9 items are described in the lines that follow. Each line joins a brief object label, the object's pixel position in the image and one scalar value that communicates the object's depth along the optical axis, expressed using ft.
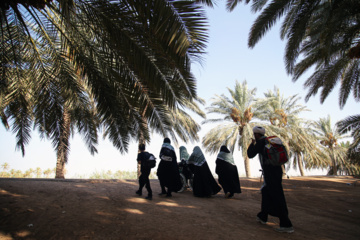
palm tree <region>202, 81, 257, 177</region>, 57.59
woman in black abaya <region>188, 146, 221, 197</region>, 22.70
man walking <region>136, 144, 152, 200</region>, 20.22
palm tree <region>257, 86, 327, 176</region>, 59.26
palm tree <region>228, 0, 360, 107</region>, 21.91
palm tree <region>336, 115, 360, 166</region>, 31.13
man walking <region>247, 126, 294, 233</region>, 12.88
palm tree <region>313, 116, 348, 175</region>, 73.31
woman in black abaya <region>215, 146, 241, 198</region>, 22.85
